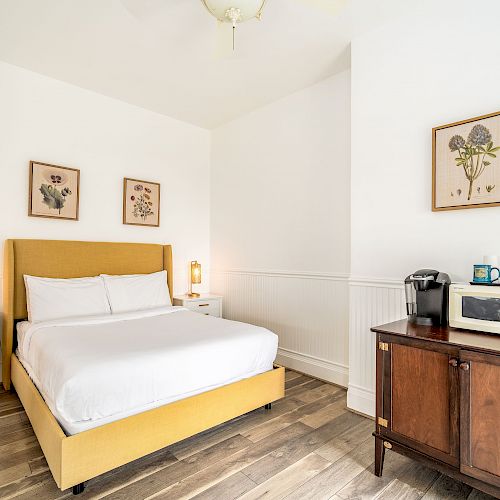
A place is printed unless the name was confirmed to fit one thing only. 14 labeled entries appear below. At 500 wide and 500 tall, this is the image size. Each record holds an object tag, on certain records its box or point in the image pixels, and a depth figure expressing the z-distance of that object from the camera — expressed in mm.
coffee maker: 2016
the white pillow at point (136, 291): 3351
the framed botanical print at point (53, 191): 3309
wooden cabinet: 1539
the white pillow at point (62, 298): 2926
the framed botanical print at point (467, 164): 2049
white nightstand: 3982
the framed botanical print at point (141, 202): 3969
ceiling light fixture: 1904
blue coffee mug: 1871
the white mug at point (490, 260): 1919
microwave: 1709
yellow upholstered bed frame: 1720
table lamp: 4391
